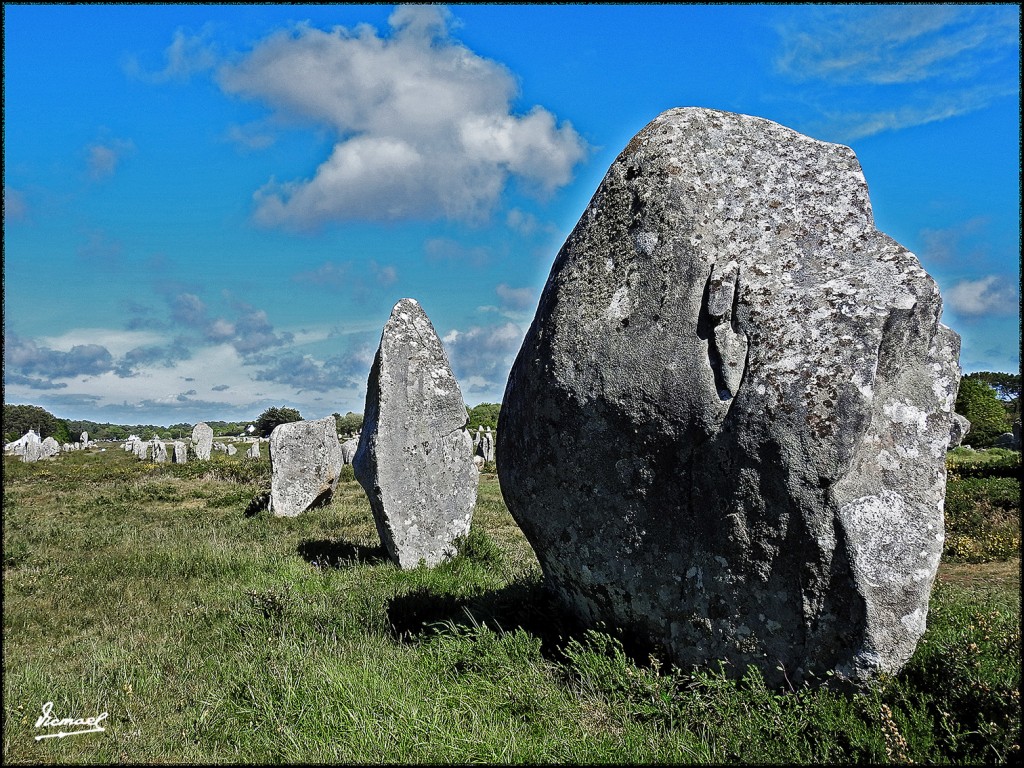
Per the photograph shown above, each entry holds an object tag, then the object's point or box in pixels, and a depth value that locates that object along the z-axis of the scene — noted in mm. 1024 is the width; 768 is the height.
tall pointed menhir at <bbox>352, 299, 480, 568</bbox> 9305
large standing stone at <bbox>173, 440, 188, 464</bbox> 34438
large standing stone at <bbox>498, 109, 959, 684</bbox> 3902
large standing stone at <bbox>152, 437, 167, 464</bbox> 35562
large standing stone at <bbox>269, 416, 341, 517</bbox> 14641
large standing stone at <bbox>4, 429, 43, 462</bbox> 38062
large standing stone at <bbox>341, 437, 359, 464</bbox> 29844
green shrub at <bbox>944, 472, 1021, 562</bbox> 10422
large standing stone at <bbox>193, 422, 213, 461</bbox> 37688
